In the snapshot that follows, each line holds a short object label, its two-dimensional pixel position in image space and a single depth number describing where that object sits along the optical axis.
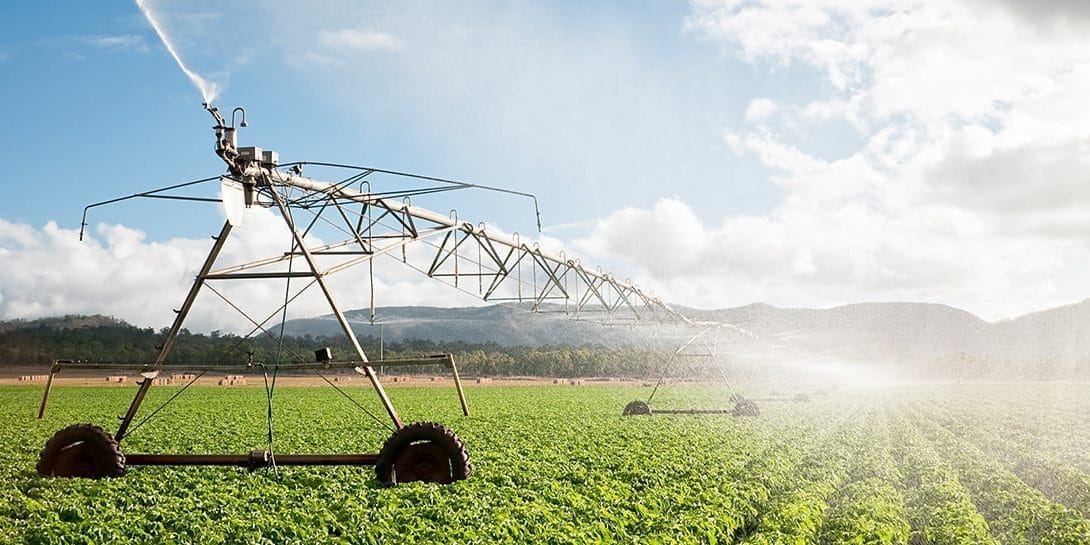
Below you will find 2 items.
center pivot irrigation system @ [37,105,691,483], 13.18
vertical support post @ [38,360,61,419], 14.38
